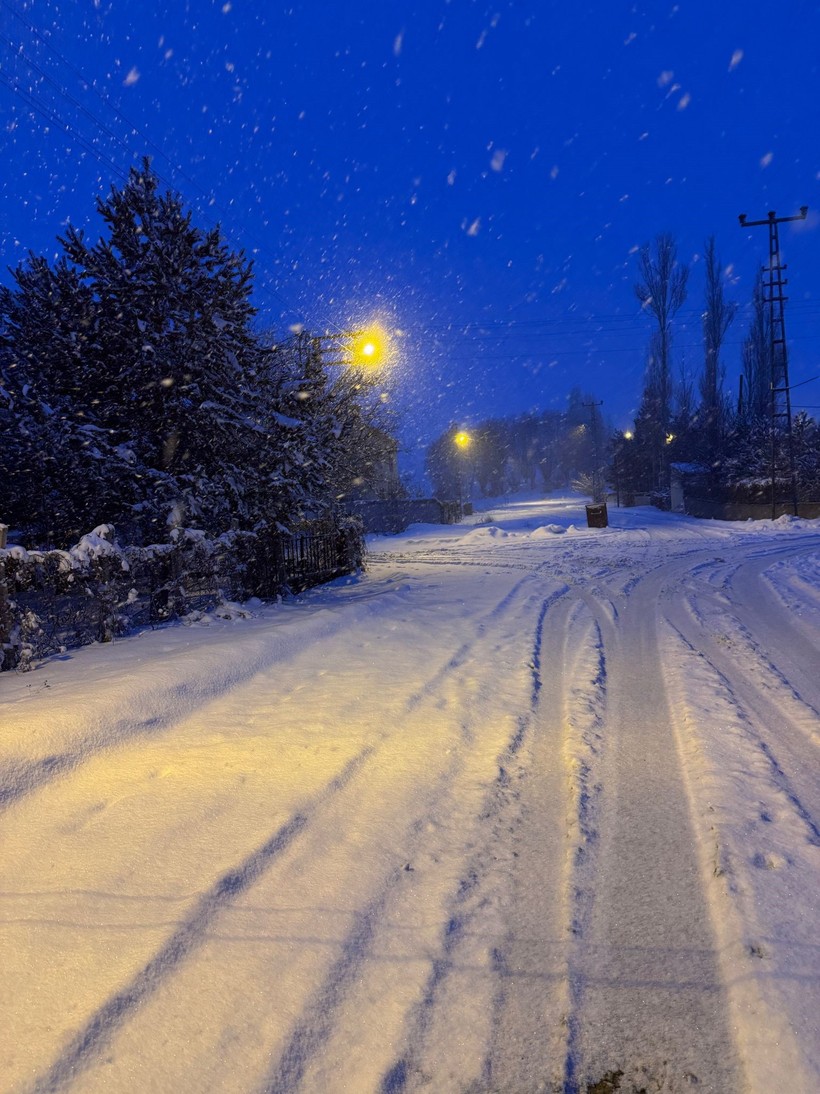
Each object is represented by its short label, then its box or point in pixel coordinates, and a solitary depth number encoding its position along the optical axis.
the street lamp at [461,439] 47.51
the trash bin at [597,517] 29.91
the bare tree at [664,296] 57.31
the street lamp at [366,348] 16.28
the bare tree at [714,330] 53.34
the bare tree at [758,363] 50.06
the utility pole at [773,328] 28.16
